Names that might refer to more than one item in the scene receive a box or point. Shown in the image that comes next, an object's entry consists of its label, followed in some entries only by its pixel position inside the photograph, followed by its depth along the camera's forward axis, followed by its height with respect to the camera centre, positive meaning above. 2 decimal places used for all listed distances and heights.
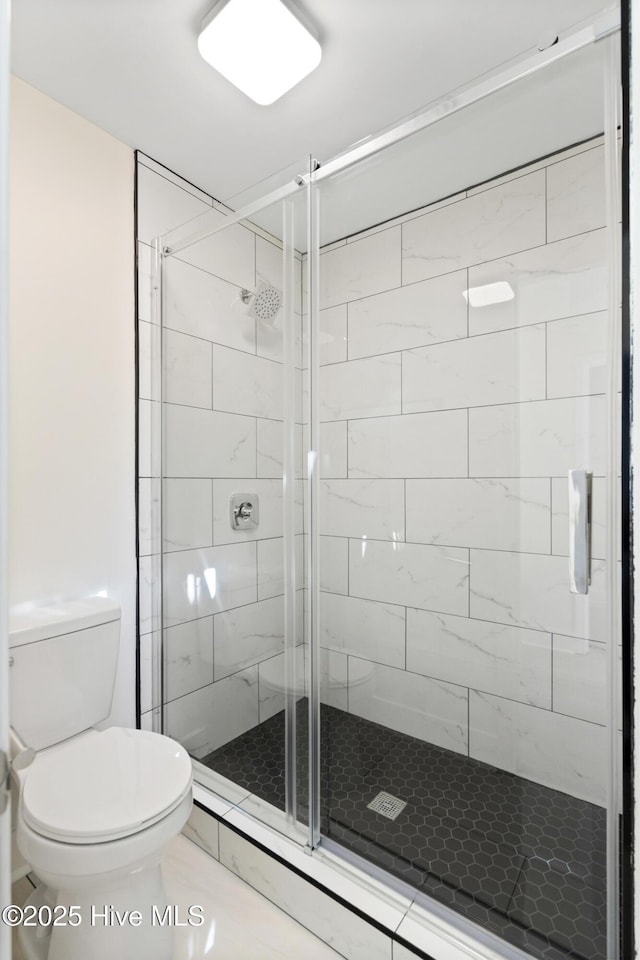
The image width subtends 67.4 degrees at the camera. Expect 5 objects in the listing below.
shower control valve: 1.68 -0.12
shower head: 1.61 +0.60
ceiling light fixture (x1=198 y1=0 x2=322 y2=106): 1.21 +1.17
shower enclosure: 1.29 -0.08
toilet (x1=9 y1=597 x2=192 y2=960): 1.04 -0.76
